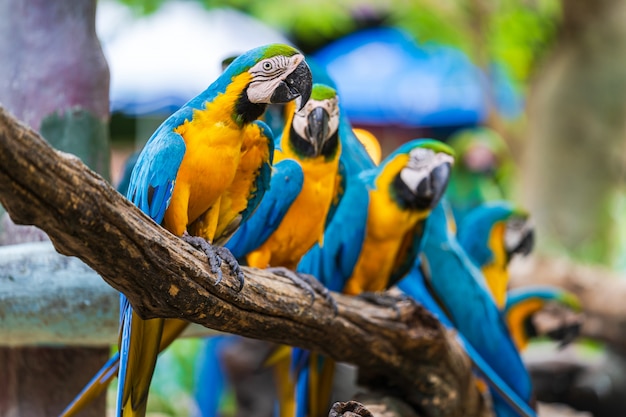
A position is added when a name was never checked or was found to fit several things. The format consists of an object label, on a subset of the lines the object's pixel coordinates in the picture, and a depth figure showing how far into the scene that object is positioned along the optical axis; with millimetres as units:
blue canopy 14930
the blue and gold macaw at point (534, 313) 5609
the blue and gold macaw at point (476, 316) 4723
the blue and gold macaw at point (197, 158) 2805
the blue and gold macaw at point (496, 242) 5559
